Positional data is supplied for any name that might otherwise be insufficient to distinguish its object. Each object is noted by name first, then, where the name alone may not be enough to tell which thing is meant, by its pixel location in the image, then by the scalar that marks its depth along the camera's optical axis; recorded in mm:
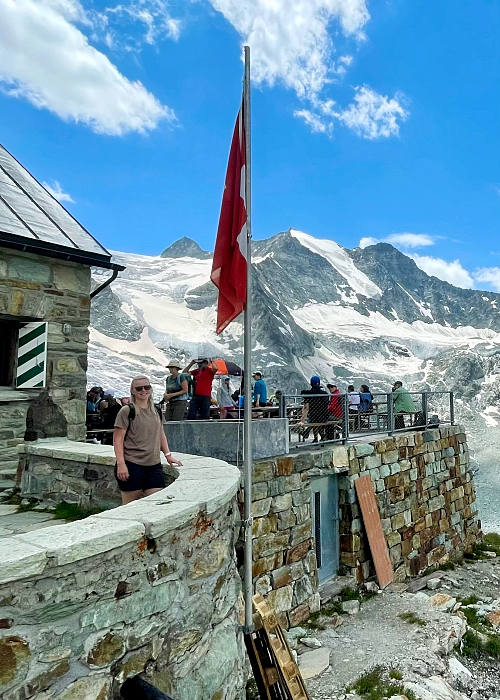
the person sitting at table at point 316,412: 9648
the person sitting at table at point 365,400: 12617
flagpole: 4332
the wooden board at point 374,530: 9523
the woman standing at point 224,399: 11873
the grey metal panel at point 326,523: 8820
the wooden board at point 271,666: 4512
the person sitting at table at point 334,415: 10047
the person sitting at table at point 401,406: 12555
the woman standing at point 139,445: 4129
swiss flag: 4539
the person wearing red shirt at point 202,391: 8617
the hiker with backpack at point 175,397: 9000
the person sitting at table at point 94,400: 10227
